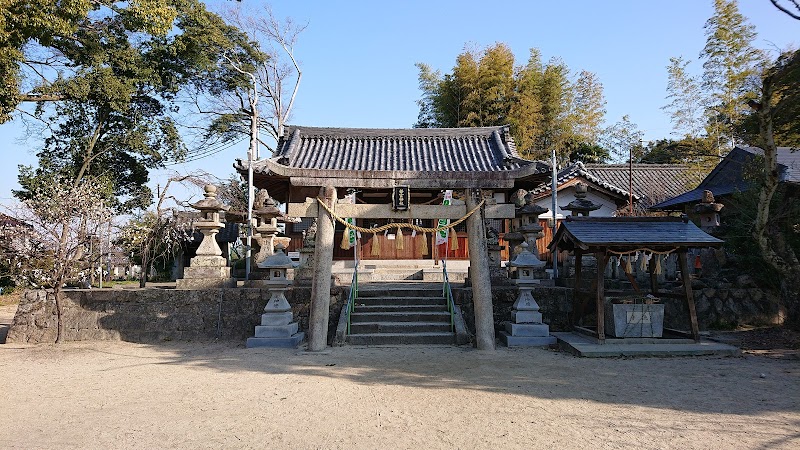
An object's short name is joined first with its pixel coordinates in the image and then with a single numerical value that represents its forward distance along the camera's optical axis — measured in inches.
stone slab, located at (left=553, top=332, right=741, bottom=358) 306.2
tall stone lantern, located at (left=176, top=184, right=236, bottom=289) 407.5
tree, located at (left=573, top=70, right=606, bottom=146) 1170.0
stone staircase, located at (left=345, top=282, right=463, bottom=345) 356.2
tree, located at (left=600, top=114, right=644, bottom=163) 1343.5
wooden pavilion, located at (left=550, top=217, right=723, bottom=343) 317.7
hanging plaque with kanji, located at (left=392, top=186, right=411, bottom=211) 352.2
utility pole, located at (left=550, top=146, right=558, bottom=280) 488.0
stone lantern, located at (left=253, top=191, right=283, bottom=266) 439.5
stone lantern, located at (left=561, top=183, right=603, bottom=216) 432.1
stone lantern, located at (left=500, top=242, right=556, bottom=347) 359.9
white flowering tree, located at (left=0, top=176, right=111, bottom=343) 371.6
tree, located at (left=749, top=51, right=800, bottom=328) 285.1
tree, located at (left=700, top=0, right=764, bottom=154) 698.2
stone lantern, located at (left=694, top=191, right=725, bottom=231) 487.2
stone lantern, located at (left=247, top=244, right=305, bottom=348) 360.2
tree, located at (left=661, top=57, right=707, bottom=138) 862.6
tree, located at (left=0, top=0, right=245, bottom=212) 671.1
